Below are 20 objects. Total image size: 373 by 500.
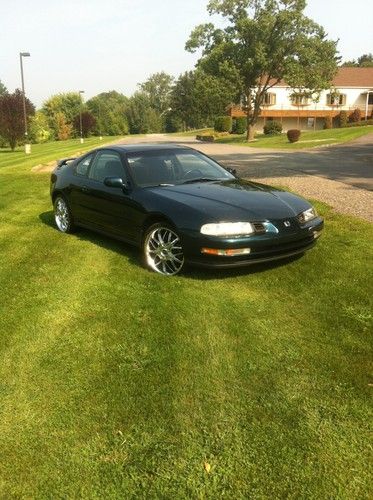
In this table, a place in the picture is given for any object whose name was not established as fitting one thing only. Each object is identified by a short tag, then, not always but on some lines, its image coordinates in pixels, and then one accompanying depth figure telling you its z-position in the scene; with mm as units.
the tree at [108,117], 85812
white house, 59969
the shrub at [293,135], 33156
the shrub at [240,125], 56344
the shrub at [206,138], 50931
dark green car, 4754
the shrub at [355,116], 52531
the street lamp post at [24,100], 31828
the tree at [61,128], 70875
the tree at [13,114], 38625
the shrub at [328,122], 52500
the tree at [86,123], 68812
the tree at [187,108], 89488
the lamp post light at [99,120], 84125
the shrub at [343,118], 50969
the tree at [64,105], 87938
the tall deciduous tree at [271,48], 38688
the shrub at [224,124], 58875
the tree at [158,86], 131250
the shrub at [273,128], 50500
